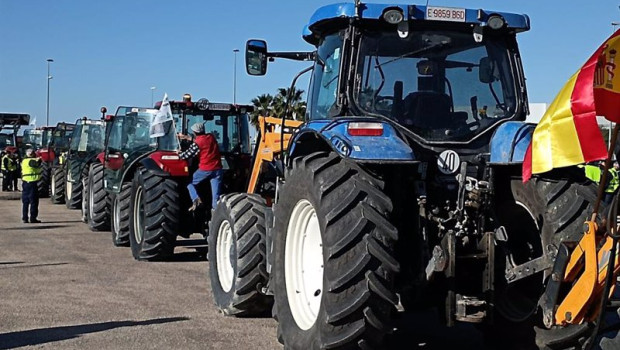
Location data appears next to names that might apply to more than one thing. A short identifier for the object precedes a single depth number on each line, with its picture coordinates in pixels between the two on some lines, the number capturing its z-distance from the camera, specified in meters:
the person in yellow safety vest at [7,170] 25.20
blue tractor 5.07
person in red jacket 10.70
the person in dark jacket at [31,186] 17.22
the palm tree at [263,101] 41.36
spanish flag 3.70
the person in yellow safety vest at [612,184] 8.02
